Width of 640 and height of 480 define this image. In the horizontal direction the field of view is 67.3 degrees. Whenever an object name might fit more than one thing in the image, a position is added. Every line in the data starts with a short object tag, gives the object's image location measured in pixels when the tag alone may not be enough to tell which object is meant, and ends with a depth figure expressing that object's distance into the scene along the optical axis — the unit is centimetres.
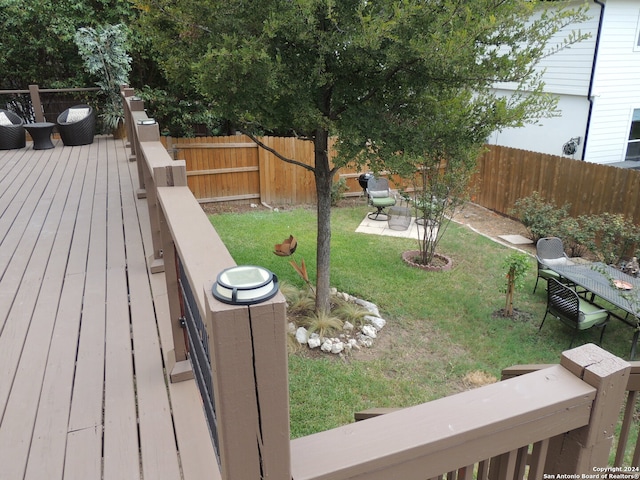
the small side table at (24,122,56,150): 880
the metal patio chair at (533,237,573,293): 790
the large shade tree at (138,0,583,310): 450
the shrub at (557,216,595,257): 917
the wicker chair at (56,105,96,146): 915
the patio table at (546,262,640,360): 587
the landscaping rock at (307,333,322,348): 605
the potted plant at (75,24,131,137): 970
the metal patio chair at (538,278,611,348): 611
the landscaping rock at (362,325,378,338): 635
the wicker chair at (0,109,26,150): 884
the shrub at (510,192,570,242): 983
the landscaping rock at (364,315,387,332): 655
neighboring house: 1122
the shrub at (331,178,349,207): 1231
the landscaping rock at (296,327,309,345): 613
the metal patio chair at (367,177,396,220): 1168
